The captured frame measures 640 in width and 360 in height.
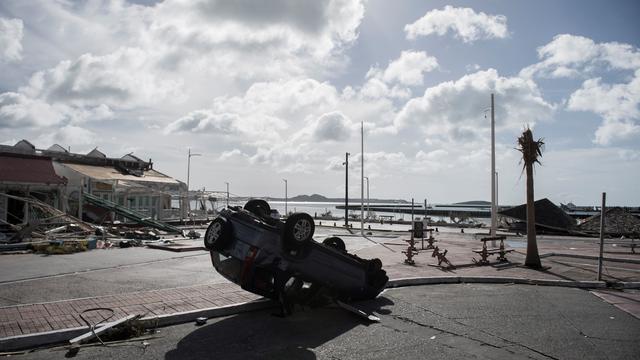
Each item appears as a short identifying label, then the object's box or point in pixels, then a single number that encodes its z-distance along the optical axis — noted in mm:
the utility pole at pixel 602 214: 10984
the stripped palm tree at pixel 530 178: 14203
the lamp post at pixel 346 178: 43750
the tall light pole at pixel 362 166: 37281
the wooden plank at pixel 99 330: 5758
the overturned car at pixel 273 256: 7098
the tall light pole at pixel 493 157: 22969
